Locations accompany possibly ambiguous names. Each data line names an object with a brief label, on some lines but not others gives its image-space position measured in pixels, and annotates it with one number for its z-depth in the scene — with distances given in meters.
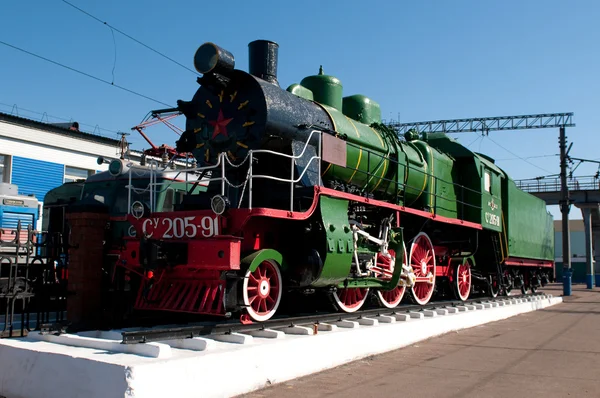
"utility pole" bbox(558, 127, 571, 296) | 25.78
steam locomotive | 6.91
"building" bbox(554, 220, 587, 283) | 58.47
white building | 21.22
